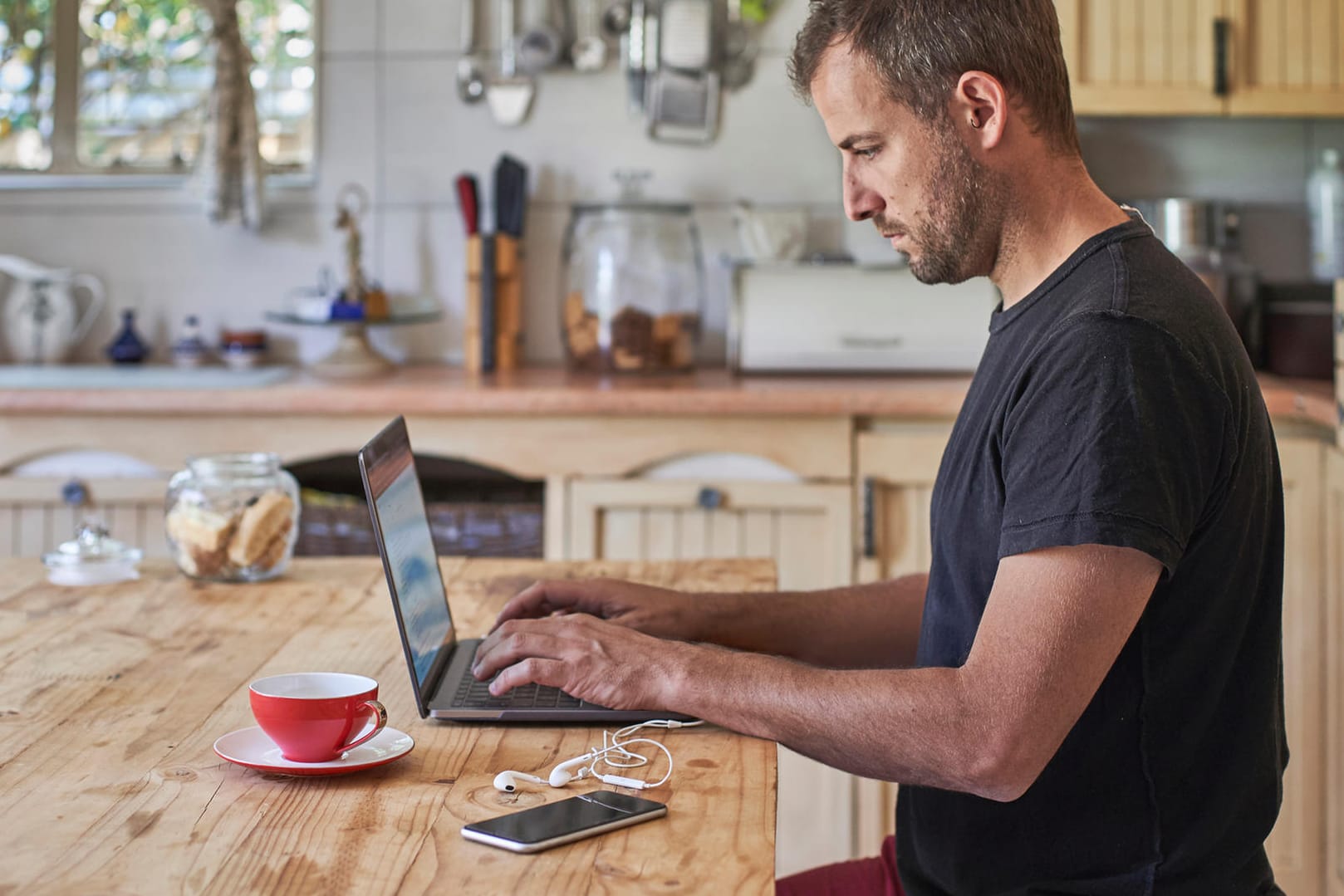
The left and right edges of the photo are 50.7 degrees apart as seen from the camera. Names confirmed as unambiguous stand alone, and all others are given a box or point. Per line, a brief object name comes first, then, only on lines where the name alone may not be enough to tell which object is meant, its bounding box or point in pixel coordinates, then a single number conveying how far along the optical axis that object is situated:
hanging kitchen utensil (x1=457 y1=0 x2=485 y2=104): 3.18
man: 1.02
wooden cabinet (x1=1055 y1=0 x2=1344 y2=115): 2.83
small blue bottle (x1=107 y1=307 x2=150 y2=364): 3.16
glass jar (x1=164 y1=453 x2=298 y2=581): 1.58
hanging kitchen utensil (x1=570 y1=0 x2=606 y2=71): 3.16
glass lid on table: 1.58
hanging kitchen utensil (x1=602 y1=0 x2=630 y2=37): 3.15
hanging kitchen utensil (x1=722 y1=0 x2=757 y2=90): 3.16
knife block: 3.03
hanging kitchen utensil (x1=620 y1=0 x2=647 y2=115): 3.11
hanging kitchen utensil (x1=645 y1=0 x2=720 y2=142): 3.06
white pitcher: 3.17
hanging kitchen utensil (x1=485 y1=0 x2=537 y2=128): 3.18
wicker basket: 2.60
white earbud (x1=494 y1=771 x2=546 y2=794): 0.98
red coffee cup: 0.98
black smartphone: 0.88
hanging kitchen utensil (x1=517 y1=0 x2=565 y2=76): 3.14
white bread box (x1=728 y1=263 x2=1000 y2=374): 2.88
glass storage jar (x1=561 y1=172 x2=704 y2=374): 2.93
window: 3.33
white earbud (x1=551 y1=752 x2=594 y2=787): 0.99
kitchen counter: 2.55
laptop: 1.14
